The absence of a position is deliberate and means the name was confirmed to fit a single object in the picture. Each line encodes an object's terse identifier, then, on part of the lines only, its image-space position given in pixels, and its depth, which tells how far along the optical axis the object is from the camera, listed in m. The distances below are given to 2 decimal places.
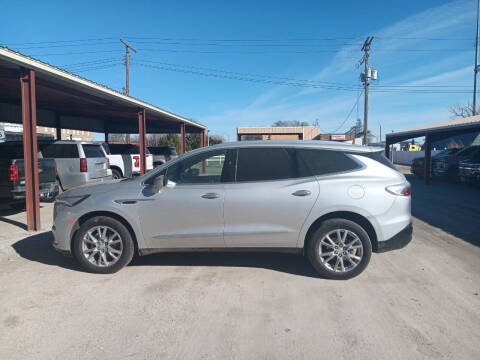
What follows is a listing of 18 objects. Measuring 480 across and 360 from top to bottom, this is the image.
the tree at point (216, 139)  43.38
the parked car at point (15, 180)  7.65
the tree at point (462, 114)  49.83
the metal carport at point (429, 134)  12.86
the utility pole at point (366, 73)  29.12
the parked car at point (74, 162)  10.24
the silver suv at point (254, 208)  4.29
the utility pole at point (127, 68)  27.08
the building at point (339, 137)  42.16
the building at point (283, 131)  34.25
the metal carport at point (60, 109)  6.71
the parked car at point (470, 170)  13.86
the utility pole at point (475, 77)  37.34
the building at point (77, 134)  67.75
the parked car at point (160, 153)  18.38
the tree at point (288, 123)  75.71
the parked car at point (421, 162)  17.35
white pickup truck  14.59
